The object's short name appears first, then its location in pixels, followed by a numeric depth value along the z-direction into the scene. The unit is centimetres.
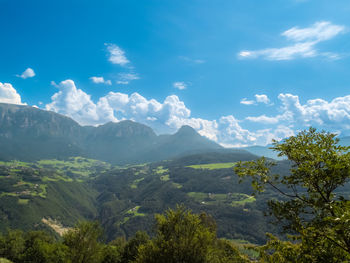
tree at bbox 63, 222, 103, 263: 4366
